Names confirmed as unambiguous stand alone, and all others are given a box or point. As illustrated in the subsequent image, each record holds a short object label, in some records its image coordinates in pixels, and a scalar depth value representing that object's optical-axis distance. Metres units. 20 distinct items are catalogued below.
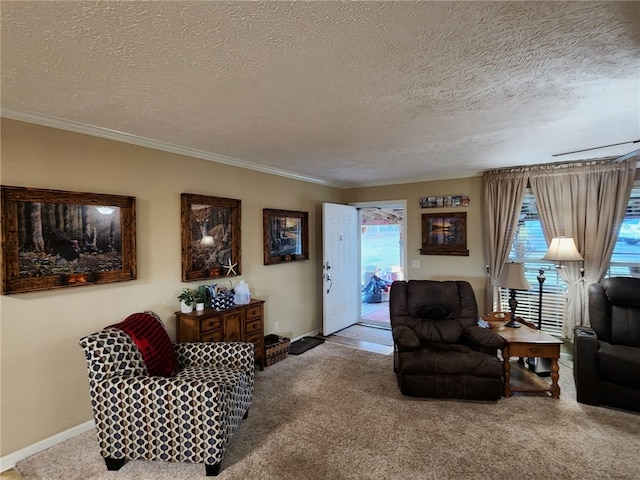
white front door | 4.96
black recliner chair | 2.75
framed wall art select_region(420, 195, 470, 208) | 4.69
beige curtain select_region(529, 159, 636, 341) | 3.65
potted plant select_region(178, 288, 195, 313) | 3.20
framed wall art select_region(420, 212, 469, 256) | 4.71
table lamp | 3.36
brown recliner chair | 2.94
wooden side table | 3.01
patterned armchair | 2.09
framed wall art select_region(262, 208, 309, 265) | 4.31
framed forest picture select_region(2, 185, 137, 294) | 2.24
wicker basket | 3.85
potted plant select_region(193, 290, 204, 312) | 3.26
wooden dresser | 3.12
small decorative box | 3.38
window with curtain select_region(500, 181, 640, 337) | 3.75
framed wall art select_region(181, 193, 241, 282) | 3.34
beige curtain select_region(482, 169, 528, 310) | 4.24
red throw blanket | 2.36
